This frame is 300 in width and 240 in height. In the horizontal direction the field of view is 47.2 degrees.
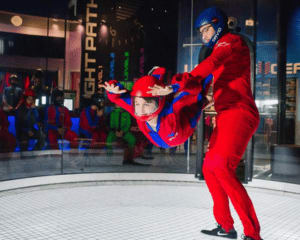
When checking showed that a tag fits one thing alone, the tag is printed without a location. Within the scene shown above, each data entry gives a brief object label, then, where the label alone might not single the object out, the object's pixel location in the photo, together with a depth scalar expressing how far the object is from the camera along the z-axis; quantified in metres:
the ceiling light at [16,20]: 6.09
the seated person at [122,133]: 6.28
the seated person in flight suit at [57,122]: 5.98
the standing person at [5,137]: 6.75
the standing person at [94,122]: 5.94
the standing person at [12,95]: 6.65
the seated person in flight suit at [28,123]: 6.88
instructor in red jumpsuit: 2.35
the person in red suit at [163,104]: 2.00
